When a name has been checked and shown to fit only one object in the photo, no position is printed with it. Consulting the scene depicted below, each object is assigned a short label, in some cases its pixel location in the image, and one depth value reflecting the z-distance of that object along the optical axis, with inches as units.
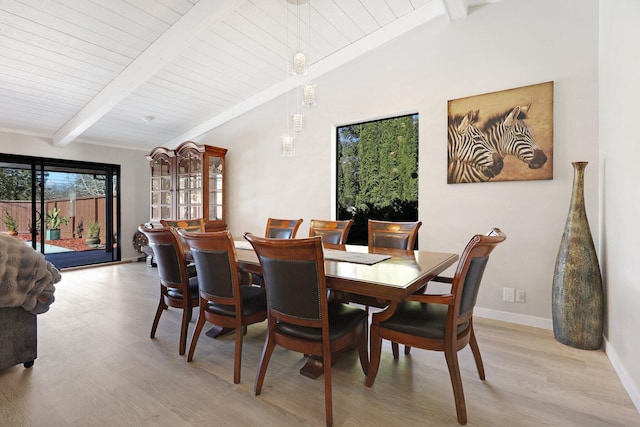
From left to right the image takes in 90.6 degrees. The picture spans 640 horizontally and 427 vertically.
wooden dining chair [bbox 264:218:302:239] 129.5
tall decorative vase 93.6
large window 148.3
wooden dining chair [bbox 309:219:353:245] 122.3
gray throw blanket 76.6
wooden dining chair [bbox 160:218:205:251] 132.9
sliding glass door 193.2
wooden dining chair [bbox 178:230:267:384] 76.4
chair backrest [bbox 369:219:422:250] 108.5
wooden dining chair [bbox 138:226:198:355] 91.7
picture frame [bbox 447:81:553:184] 110.0
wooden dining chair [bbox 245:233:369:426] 61.9
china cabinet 200.2
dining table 61.2
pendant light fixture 98.9
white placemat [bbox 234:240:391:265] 83.6
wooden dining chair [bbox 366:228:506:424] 62.5
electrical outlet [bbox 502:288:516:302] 117.4
